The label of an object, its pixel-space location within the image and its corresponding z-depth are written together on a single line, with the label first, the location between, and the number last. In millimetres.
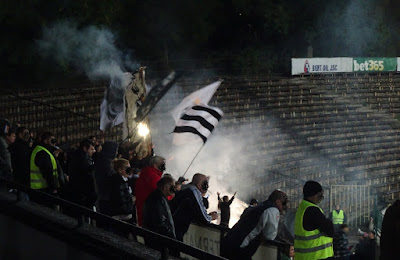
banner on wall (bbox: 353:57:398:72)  34156
